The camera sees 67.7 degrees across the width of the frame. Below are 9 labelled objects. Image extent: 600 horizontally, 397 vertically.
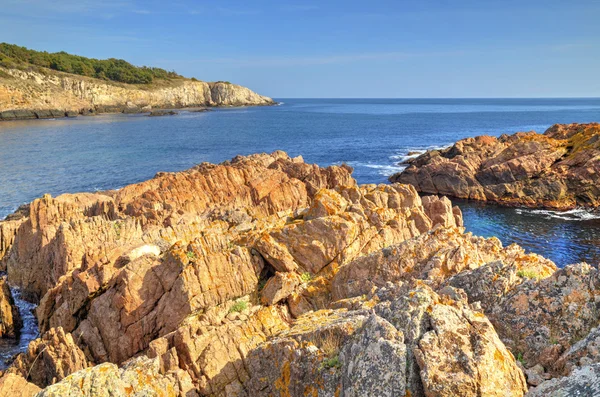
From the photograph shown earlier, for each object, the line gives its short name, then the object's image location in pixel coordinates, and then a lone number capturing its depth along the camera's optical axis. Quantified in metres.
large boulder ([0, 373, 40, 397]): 14.20
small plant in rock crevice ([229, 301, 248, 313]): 17.12
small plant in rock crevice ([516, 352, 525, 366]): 9.10
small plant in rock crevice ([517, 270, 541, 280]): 12.43
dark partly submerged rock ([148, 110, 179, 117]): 192.61
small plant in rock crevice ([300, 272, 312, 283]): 18.22
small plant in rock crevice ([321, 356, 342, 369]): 8.92
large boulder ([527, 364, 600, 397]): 5.93
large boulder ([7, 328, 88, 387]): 15.80
